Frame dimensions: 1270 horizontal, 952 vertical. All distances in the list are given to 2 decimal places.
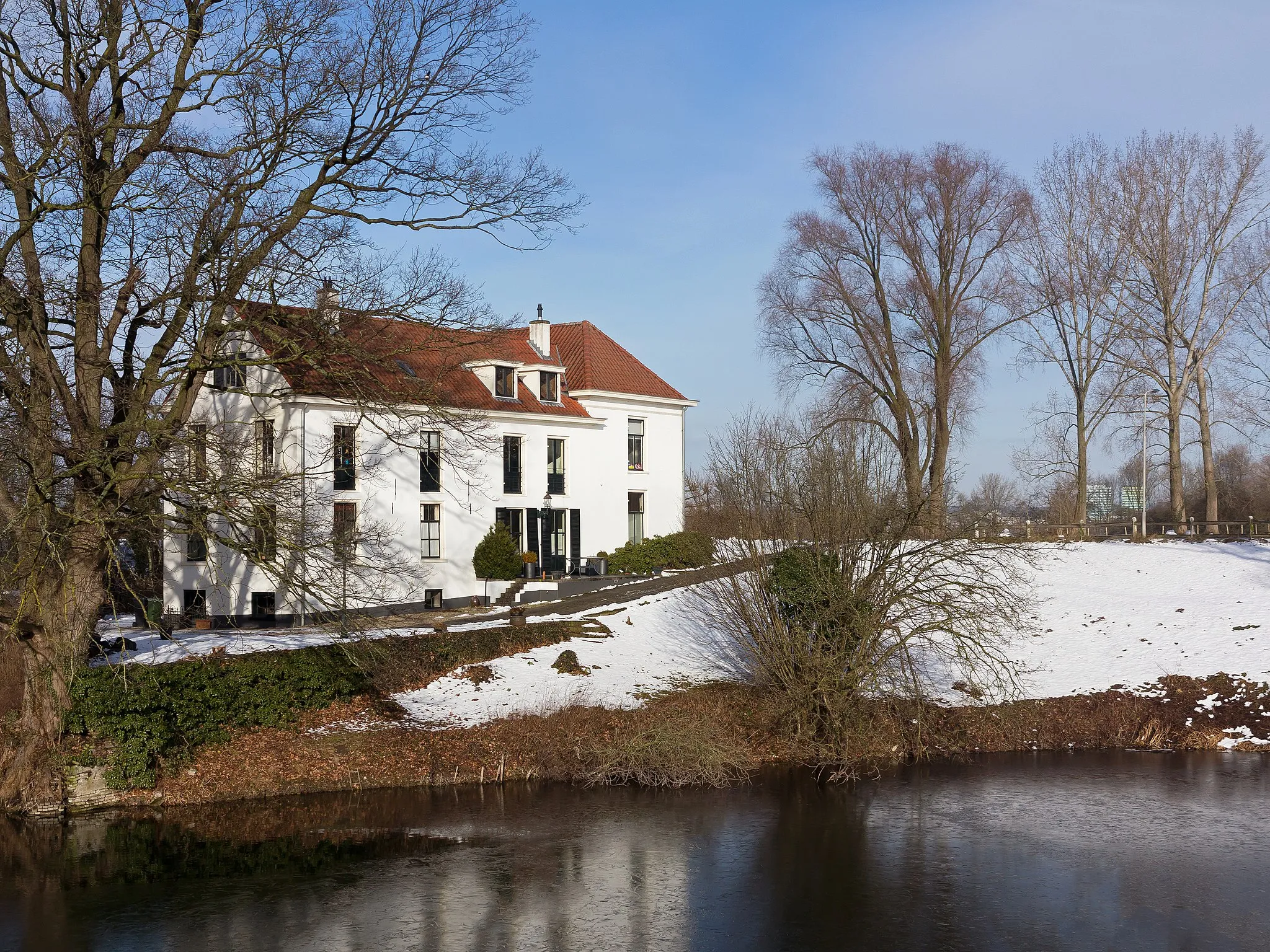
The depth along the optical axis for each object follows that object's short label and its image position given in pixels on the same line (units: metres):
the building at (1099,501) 76.00
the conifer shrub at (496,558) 30.78
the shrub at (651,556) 34.09
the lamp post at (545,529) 33.69
